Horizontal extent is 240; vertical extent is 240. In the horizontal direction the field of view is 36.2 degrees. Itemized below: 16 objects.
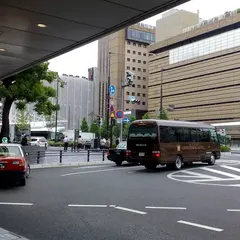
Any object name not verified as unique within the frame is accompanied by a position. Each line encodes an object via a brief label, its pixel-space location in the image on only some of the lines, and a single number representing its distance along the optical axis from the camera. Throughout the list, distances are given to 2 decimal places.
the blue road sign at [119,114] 28.55
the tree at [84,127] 104.94
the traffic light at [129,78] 28.24
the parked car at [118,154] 23.14
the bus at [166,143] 19.45
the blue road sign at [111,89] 31.45
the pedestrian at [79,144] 39.39
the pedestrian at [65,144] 37.21
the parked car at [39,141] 45.13
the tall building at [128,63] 123.75
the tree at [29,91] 21.91
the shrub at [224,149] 40.41
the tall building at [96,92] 127.70
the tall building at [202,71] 84.06
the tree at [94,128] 91.06
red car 12.45
